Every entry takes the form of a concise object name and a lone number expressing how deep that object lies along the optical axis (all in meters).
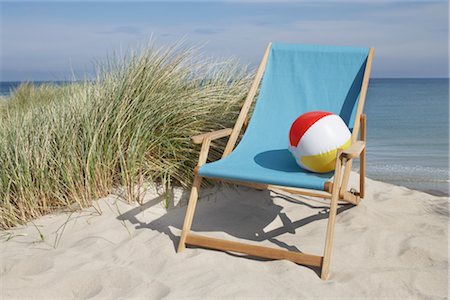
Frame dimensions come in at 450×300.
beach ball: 3.17
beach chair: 2.89
